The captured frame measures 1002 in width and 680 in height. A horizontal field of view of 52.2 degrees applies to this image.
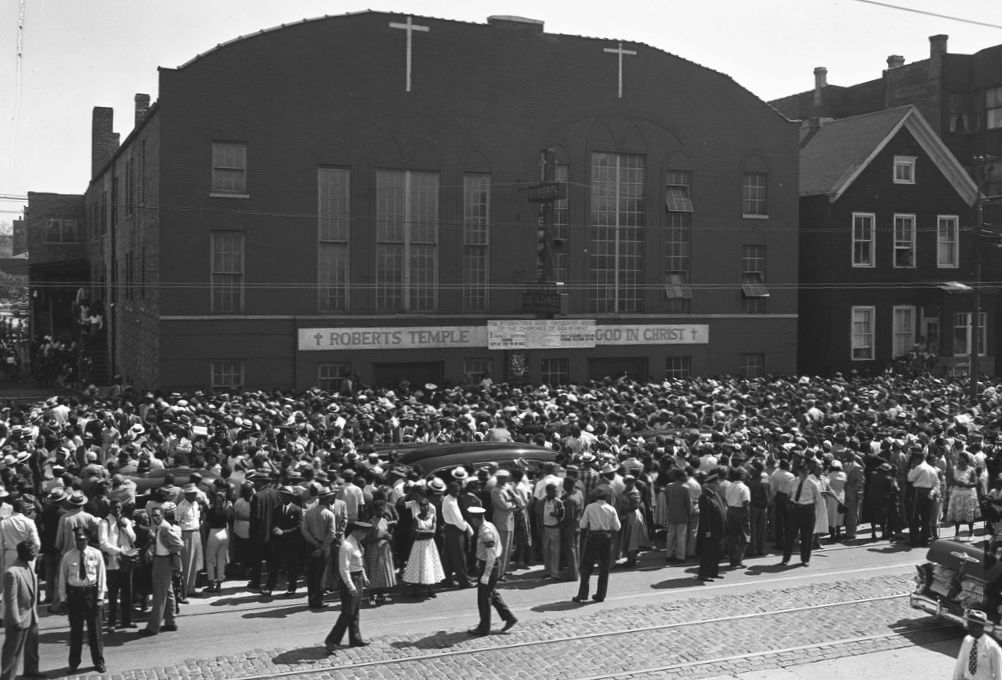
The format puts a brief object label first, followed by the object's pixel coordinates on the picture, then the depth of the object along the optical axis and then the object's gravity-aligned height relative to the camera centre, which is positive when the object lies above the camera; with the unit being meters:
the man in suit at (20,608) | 11.39 -3.25
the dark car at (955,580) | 13.38 -3.45
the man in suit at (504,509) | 16.50 -3.04
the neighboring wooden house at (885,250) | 45.19 +3.33
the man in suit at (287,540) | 15.52 -3.34
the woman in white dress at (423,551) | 14.95 -3.38
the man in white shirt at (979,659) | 9.05 -3.00
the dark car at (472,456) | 18.94 -2.59
